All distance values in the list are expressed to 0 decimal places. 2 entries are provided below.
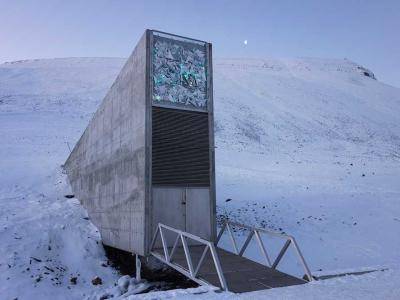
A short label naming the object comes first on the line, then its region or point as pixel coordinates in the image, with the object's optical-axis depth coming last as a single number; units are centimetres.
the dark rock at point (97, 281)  1292
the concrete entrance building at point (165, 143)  1154
